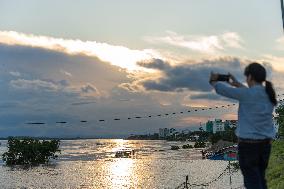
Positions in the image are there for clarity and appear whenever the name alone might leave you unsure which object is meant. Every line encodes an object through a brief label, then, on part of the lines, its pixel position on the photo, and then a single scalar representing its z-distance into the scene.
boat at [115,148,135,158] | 114.35
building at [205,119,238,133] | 182.50
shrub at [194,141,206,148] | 183.95
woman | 4.81
